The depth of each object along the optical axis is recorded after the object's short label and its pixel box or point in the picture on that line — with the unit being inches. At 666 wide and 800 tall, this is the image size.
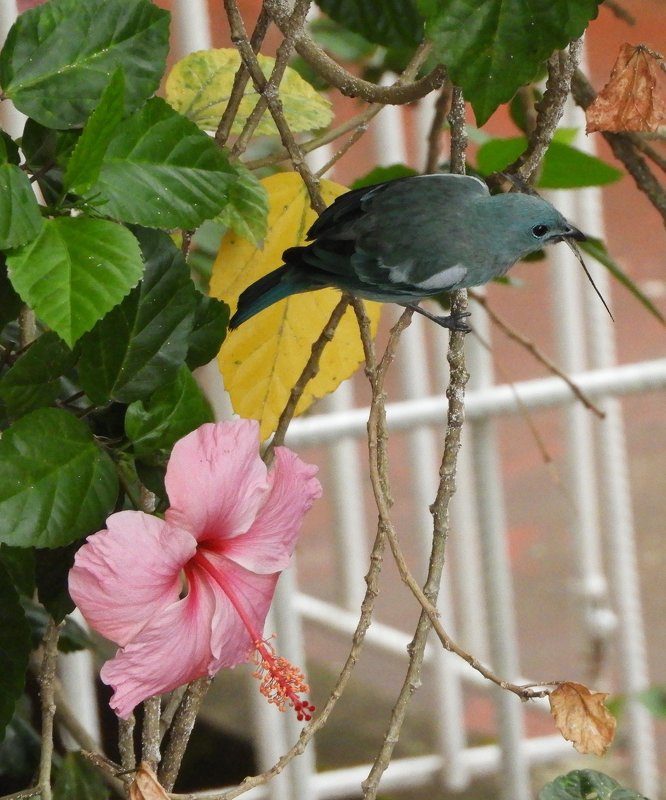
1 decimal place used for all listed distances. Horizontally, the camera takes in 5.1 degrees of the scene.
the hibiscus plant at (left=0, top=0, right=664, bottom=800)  121.1
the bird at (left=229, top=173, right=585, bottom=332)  124.9
